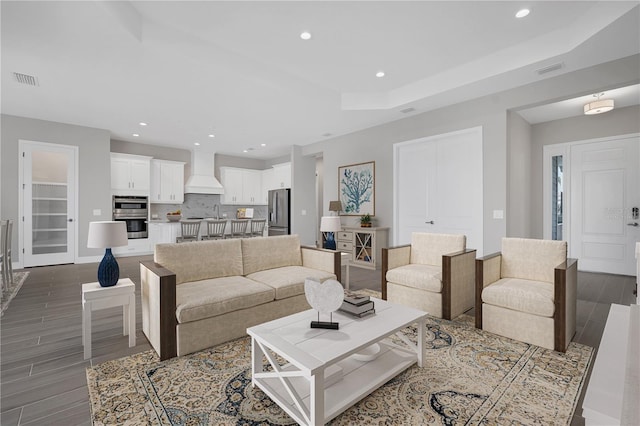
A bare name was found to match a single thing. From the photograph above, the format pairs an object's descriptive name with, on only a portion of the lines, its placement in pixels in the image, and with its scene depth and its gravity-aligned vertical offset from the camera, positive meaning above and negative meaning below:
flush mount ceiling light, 4.12 +1.54
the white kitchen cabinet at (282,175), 8.58 +1.15
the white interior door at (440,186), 4.46 +0.46
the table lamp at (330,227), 4.12 -0.19
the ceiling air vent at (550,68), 3.33 +1.68
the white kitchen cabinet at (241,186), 8.86 +0.88
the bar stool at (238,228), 5.95 -0.29
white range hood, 8.07 +1.05
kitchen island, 6.02 -0.37
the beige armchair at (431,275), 2.87 -0.63
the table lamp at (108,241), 2.29 -0.21
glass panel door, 5.41 +0.21
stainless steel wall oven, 6.94 +0.03
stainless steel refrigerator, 8.43 +0.04
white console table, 0.58 -0.40
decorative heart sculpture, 1.74 -0.48
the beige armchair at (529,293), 2.25 -0.65
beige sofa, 2.14 -0.63
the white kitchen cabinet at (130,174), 6.86 +0.96
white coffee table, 1.41 -0.82
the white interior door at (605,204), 4.59 +0.16
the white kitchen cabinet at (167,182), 7.55 +0.85
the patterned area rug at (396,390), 1.54 -1.06
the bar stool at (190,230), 5.50 -0.30
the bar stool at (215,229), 5.62 -0.29
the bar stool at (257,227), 6.09 -0.28
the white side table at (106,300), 2.18 -0.67
